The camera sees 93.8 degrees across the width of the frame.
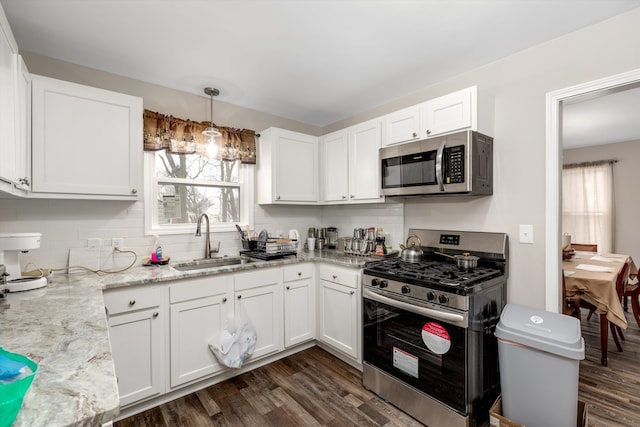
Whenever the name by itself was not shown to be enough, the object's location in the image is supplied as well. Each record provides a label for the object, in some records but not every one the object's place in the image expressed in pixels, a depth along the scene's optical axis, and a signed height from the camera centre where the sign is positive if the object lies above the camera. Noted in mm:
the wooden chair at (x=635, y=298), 3221 -929
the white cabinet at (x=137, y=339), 1899 -828
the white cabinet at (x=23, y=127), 1671 +514
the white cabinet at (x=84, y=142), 1930 +501
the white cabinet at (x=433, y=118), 2174 +758
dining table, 2624 -678
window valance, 2561 +698
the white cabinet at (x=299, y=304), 2723 -847
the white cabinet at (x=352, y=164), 2812 +503
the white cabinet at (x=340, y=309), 2500 -848
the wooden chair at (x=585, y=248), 4707 -550
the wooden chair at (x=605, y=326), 2637 -1022
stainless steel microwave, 2100 +361
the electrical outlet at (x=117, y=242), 2383 -231
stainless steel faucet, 2804 -270
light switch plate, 2129 -148
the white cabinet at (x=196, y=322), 2127 -805
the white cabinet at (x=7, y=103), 1427 +562
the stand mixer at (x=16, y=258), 1618 -257
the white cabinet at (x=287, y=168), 3102 +494
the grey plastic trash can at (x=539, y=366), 1529 -821
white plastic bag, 2279 -996
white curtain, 5176 +182
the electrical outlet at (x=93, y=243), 2287 -223
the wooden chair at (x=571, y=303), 2842 -870
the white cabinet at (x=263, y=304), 2465 -768
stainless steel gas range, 1749 -768
